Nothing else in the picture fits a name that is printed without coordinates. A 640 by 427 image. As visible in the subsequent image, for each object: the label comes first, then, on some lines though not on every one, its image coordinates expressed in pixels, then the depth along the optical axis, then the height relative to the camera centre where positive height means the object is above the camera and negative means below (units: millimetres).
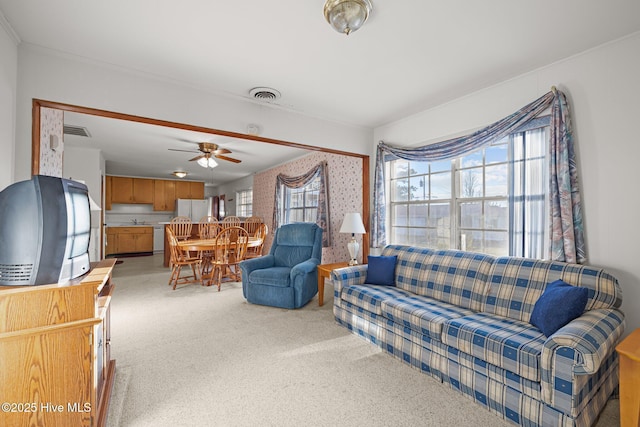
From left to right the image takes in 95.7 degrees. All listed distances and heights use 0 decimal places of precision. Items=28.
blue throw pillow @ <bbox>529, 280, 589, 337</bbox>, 1744 -554
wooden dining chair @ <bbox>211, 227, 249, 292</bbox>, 4680 -514
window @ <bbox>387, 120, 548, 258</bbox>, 2502 +197
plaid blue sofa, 1509 -752
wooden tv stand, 1253 -621
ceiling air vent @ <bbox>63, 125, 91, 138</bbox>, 4281 +1344
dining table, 4699 -461
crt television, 1265 -65
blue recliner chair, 3584 -689
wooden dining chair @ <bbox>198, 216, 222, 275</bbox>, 6367 -249
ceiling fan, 5063 +1216
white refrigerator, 9156 +315
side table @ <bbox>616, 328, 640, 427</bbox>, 1406 -829
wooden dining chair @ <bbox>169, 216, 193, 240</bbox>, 6234 -238
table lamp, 3629 -121
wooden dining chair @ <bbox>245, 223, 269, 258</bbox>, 5430 -544
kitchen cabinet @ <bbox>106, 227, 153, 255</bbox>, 8285 -643
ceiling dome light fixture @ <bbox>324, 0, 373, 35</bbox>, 1651 +1196
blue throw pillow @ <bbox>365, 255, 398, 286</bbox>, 3117 -579
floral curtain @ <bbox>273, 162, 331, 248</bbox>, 5148 +603
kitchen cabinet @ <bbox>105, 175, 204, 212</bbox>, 8445 +837
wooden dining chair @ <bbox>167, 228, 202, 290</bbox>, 4797 -723
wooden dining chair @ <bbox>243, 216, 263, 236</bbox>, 6496 -189
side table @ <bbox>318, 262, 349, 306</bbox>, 3616 -740
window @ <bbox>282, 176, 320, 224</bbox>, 5699 +315
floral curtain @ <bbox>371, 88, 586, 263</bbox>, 2217 +289
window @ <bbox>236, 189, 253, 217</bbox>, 8812 +479
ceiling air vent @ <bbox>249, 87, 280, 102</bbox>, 2863 +1268
